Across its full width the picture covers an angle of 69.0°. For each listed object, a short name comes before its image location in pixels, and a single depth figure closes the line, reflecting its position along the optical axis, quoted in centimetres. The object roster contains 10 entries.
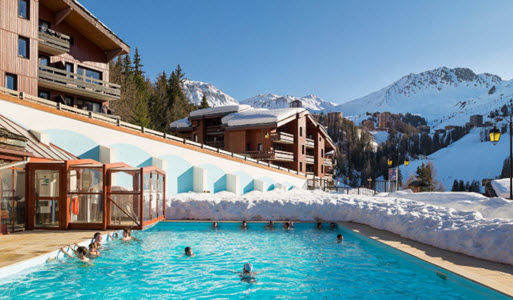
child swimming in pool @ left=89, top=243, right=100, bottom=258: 1126
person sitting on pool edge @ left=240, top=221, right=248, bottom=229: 1807
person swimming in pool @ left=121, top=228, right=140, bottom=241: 1390
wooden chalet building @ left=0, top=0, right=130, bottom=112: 2173
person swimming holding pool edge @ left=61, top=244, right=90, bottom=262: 1063
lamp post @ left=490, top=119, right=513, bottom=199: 1591
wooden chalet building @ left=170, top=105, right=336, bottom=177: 4075
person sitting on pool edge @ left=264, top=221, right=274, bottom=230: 1814
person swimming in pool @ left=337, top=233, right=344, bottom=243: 1491
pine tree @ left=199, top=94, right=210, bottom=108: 6969
